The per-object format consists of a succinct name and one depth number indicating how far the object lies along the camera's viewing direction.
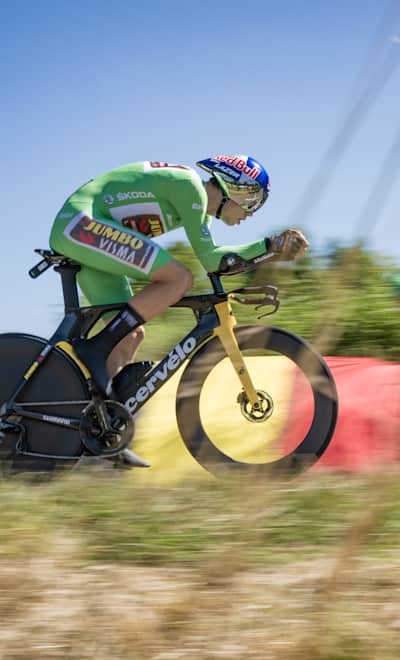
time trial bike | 8.69
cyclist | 8.95
